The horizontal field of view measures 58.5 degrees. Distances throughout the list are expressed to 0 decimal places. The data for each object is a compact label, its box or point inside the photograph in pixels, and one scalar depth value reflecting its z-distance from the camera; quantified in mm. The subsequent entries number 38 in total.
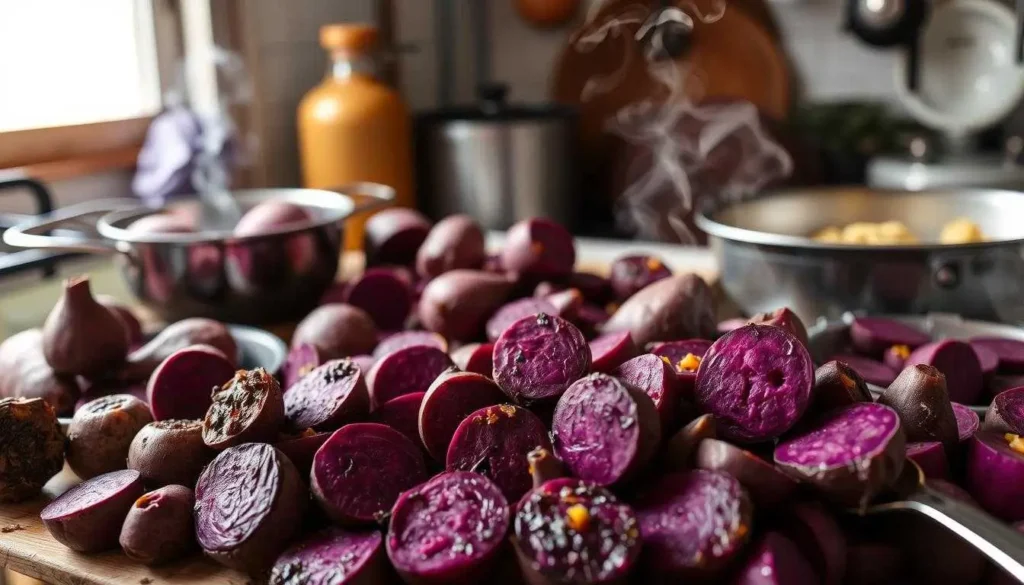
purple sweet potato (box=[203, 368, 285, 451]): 781
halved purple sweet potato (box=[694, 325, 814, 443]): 716
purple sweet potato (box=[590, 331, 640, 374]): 861
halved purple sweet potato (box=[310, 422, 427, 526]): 728
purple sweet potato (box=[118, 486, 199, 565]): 748
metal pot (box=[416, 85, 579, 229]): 2217
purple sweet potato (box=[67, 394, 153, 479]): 874
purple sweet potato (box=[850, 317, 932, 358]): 1085
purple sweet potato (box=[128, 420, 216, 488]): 808
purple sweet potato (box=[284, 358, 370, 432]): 830
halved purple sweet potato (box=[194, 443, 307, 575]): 713
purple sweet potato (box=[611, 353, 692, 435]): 739
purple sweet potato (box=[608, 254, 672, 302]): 1292
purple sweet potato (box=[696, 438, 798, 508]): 659
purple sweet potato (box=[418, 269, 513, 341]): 1191
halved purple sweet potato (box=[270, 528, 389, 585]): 677
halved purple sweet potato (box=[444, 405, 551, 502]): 741
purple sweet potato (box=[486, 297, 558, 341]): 1128
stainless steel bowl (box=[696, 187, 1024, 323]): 1223
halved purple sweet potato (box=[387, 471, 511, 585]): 655
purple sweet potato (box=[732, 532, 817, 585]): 615
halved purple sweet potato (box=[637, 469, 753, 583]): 626
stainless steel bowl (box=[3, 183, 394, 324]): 1331
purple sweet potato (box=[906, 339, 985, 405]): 954
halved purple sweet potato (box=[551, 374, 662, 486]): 681
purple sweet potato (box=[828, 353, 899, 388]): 1006
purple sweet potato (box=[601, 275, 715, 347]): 1044
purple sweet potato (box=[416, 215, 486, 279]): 1376
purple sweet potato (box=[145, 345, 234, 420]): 914
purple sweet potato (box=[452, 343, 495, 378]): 895
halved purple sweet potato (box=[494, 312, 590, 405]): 772
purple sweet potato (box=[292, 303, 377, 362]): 1155
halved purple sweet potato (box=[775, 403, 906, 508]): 642
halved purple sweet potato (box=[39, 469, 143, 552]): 779
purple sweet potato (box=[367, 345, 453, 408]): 921
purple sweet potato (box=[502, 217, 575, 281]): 1280
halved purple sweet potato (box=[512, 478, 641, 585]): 618
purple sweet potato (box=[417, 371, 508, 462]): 788
